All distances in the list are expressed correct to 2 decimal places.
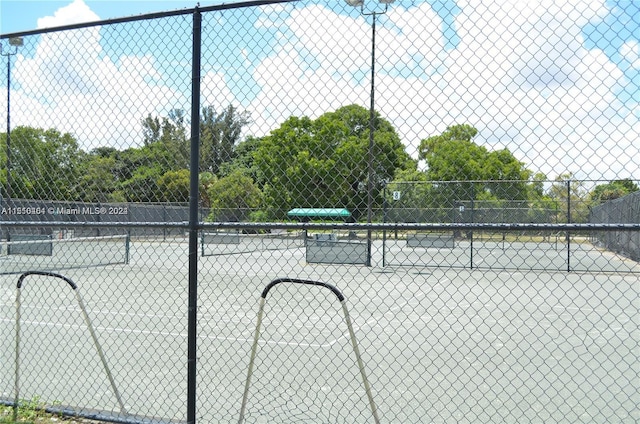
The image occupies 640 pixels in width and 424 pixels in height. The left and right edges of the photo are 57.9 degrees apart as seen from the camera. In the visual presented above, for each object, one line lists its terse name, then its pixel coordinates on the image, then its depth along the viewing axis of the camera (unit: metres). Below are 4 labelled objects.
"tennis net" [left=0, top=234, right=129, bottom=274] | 17.35
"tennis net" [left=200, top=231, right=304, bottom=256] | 22.66
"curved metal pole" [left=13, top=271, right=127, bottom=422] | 4.20
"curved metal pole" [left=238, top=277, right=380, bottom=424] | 3.59
